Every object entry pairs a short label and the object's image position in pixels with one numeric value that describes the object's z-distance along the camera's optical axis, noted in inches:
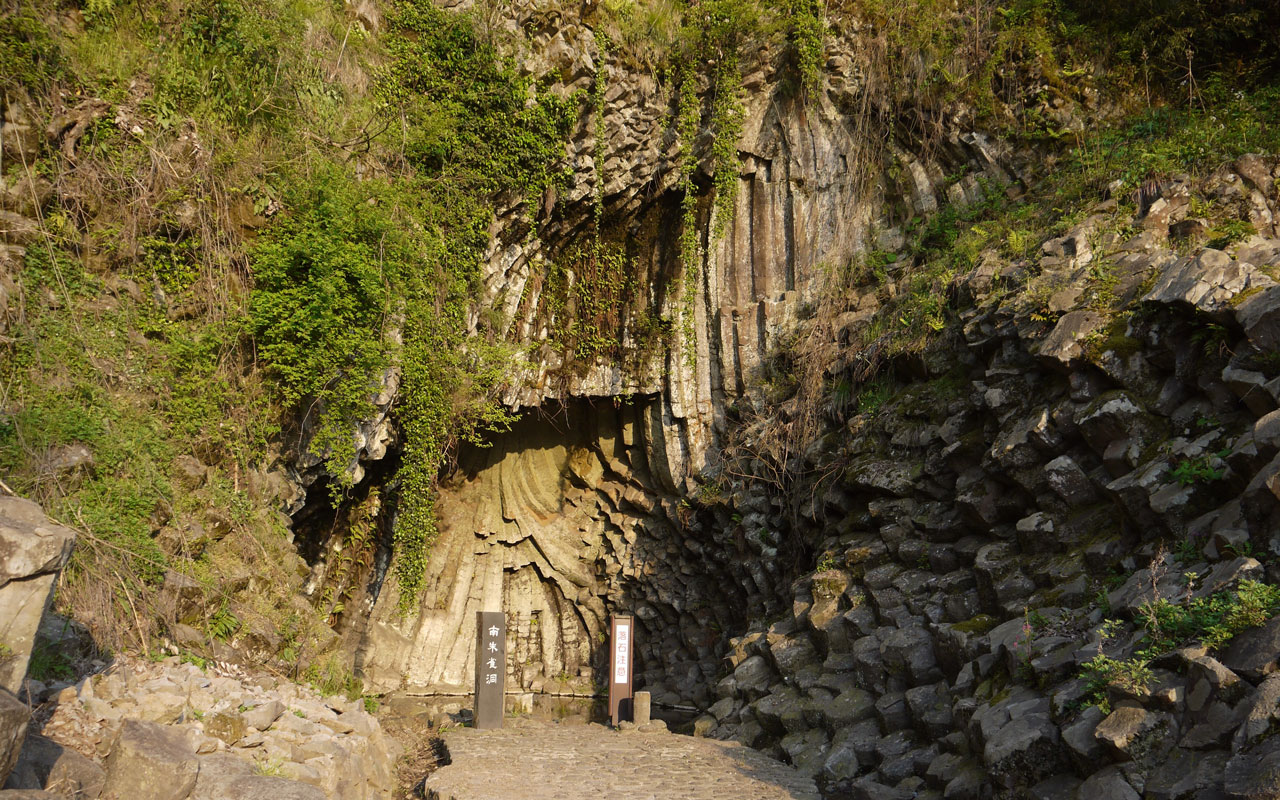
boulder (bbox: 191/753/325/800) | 163.9
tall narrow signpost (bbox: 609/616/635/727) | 393.7
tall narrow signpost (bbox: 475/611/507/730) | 396.8
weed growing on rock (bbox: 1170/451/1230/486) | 223.5
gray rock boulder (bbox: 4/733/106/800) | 140.1
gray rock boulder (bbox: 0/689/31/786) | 113.8
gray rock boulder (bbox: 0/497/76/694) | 124.0
